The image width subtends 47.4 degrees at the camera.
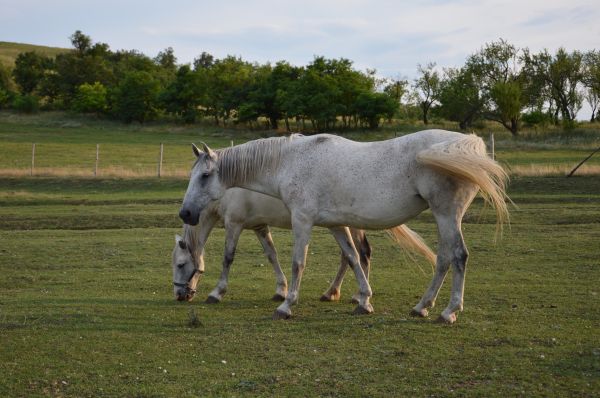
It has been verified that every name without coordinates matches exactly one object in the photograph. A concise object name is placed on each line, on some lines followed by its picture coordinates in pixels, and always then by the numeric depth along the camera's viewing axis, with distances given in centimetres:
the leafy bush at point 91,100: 7975
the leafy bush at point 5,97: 8250
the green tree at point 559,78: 6762
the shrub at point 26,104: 7962
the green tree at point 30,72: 9312
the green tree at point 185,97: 7400
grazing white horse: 1030
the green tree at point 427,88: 7369
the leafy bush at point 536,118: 6494
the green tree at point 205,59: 13538
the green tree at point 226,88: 7138
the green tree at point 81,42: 10756
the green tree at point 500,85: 6372
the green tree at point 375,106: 6071
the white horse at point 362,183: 800
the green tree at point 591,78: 6606
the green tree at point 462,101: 6638
